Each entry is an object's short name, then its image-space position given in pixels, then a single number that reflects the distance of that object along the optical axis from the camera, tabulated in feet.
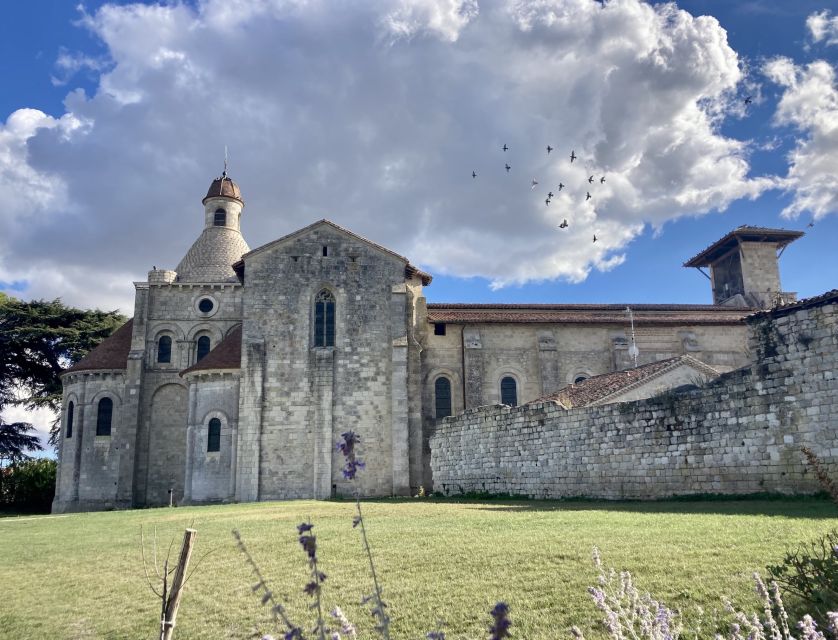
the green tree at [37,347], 133.08
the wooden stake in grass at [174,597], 17.61
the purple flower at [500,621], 9.38
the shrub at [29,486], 128.06
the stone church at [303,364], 94.02
